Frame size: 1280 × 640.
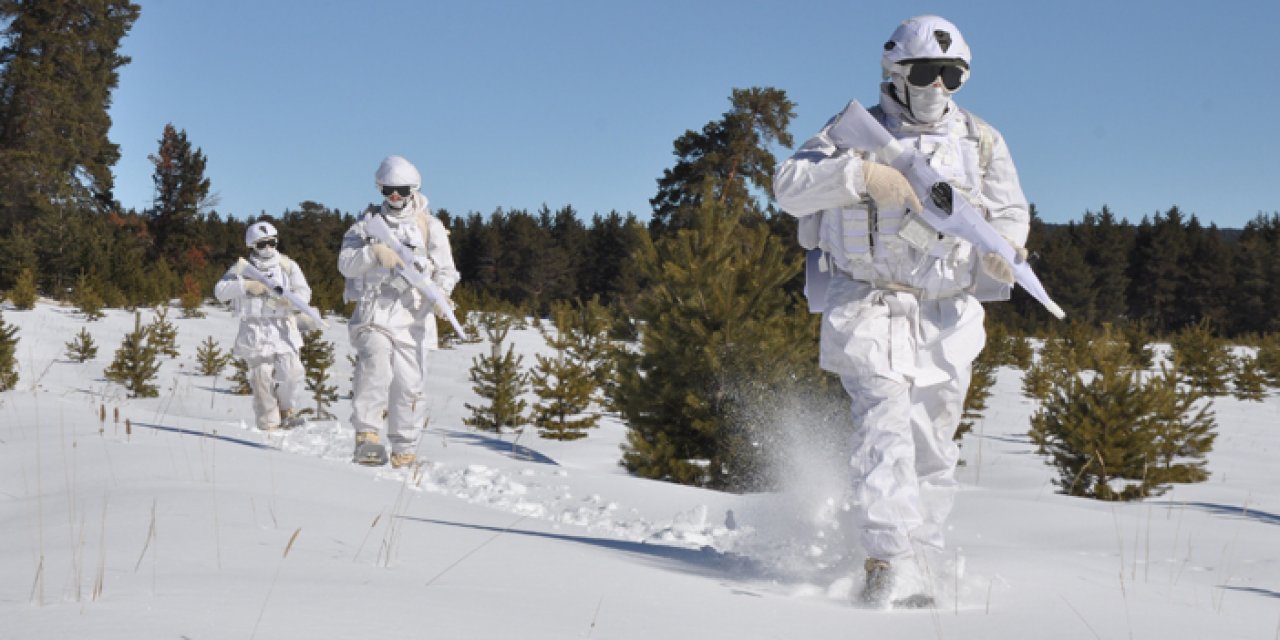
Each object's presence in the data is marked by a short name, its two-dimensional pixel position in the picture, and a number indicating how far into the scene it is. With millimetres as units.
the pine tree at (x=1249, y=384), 23781
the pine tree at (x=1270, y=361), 26130
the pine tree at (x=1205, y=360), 23906
